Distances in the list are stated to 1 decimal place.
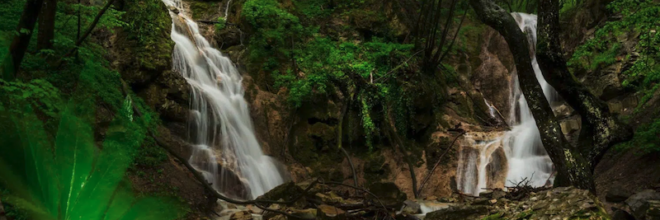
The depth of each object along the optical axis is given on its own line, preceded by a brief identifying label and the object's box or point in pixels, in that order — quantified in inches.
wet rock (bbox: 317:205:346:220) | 250.4
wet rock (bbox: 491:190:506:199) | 328.8
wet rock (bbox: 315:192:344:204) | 295.7
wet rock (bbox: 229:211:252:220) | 288.3
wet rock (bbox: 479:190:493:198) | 349.8
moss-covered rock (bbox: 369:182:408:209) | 331.0
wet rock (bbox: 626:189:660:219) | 208.1
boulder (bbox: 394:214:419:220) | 281.7
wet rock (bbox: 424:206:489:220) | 228.2
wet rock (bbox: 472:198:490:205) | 283.2
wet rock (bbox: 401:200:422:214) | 303.8
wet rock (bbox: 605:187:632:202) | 272.2
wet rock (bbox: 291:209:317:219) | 263.0
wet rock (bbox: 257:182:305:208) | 317.4
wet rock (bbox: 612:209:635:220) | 206.4
